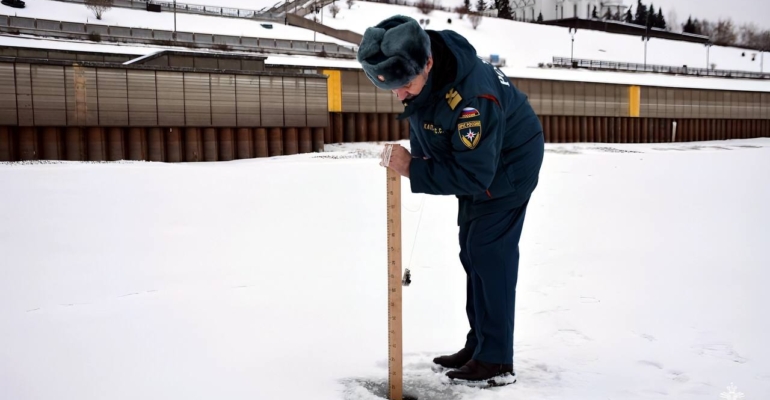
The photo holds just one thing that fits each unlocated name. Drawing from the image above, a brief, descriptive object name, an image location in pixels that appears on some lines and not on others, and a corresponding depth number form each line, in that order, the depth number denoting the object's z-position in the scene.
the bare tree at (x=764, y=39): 93.29
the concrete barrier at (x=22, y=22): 32.50
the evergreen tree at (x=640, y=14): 107.62
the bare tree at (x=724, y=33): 101.49
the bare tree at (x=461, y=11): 69.08
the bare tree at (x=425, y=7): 69.38
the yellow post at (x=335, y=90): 25.30
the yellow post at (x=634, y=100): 33.91
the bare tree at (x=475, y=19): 64.56
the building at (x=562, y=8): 97.44
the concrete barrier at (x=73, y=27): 34.09
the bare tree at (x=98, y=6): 43.16
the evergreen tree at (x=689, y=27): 108.01
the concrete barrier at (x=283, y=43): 38.06
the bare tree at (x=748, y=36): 98.51
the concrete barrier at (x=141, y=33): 35.84
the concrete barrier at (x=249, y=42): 36.28
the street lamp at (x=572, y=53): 50.62
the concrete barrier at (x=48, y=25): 33.53
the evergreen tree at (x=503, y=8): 95.09
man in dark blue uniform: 2.76
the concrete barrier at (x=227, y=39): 36.59
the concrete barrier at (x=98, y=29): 34.31
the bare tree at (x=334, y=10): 60.31
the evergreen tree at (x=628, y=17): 105.35
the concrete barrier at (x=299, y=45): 38.41
